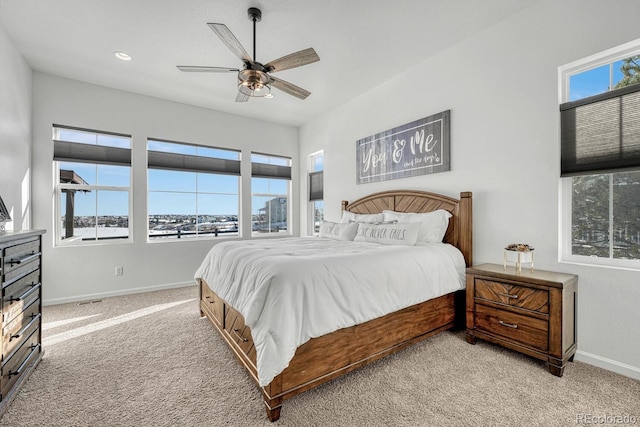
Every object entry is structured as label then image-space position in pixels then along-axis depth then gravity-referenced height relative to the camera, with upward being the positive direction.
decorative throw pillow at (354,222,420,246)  2.81 -0.24
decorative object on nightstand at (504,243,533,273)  2.29 -0.40
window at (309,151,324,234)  5.32 +0.43
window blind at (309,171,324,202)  5.27 +0.50
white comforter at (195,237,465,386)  1.58 -0.52
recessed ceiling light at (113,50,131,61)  3.13 +1.79
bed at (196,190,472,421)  1.59 -0.83
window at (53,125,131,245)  3.78 +0.37
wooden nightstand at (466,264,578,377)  1.98 -0.79
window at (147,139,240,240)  4.43 +0.36
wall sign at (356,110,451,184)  3.19 +0.79
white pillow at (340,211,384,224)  3.58 -0.09
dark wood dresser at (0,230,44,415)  1.68 -0.67
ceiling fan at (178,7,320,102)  2.17 +1.24
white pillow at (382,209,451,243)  2.92 -0.15
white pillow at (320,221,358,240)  3.53 -0.26
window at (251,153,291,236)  5.33 +0.35
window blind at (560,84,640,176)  1.96 +0.59
